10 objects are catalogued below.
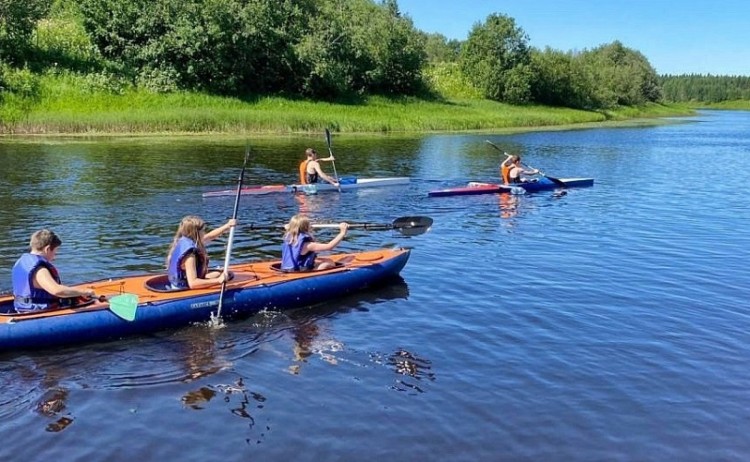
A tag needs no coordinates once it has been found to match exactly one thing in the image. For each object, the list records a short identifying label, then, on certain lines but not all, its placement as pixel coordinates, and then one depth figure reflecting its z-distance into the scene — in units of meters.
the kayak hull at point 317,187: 18.51
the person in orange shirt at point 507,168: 20.83
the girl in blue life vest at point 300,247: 9.95
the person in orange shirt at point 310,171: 19.80
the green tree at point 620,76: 79.56
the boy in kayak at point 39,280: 7.82
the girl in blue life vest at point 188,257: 8.92
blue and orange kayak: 7.83
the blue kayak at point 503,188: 19.70
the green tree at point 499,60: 65.44
